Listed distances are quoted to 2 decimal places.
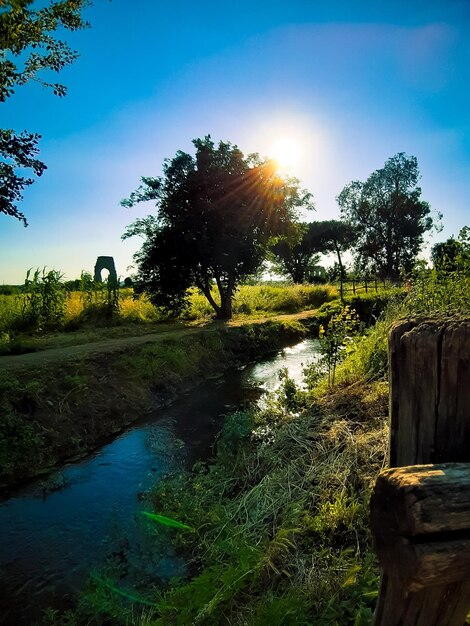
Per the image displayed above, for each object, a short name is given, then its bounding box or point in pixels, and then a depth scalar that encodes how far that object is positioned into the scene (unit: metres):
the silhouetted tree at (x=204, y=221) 15.90
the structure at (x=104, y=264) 24.77
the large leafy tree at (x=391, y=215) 37.41
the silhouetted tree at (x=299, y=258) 45.82
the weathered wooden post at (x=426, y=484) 1.13
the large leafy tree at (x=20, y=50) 5.58
